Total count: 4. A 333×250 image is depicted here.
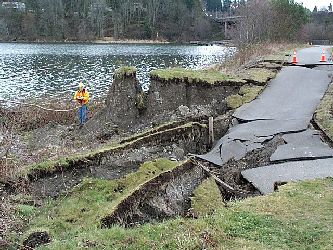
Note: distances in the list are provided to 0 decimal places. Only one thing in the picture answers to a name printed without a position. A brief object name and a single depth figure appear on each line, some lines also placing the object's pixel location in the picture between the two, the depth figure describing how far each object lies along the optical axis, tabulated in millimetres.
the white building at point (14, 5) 100788
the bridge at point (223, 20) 96425
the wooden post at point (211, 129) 12781
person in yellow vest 17438
